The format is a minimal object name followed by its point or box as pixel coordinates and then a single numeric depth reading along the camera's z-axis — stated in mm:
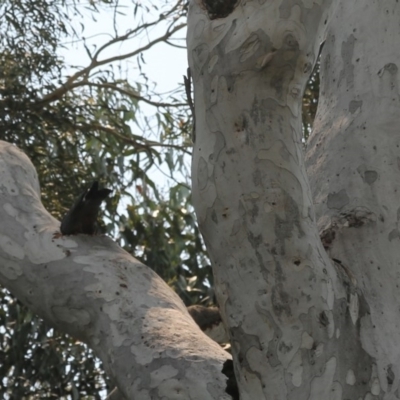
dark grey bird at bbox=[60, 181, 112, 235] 11602
